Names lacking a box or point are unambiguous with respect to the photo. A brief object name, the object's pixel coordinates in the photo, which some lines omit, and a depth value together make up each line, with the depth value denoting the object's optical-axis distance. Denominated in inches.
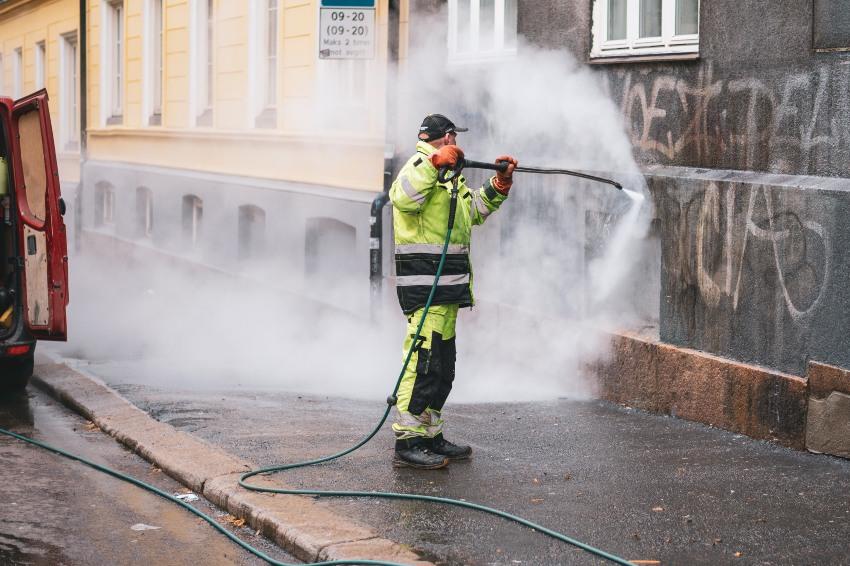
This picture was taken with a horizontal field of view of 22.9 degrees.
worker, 424.8
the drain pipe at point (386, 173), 738.8
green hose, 327.6
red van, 586.9
